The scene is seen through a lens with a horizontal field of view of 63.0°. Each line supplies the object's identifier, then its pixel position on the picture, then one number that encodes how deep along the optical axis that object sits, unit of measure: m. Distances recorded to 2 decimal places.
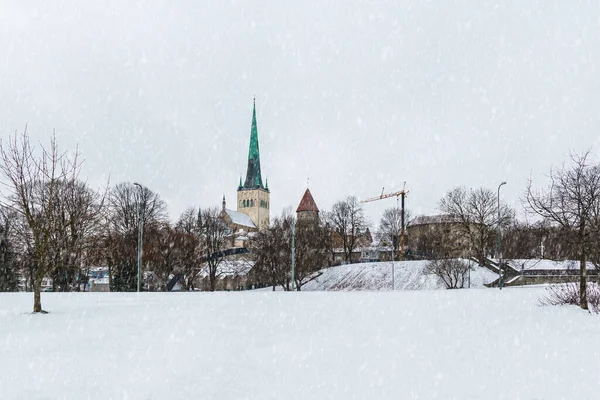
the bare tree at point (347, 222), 80.75
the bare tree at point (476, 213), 62.50
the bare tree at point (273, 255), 50.84
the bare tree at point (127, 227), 44.40
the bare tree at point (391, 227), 83.06
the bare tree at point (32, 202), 16.38
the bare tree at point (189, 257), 50.03
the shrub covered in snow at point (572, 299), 16.02
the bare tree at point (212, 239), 54.59
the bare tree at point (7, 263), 41.28
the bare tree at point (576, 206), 15.62
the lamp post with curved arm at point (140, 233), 34.74
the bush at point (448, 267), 46.84
